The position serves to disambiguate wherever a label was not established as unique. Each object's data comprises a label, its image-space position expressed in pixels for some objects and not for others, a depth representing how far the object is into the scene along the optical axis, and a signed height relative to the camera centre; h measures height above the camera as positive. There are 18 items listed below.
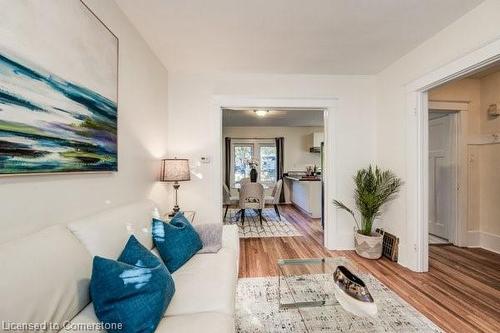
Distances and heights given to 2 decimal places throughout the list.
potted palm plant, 2.96 -0.42
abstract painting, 1.02 +0.41
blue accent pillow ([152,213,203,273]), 1.72 -0.59
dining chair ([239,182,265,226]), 4.64 -0.60
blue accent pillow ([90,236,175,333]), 1.00 -0.58
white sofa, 0.82 -0.47
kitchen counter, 5.32 -0.70
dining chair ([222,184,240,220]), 4.78 -0.64
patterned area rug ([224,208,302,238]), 4.06 -1.16
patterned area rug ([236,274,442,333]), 1.56 -1.16
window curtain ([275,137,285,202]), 7.25 +0.31
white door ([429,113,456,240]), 3.50 -0.13
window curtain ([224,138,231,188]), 7.17 +0.17
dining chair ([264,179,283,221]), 5.07 -0.59
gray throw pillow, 2.05 -0.64
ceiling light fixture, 5.14 +1.19
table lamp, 2.66 -0.04
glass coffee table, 1.64 -0.91
